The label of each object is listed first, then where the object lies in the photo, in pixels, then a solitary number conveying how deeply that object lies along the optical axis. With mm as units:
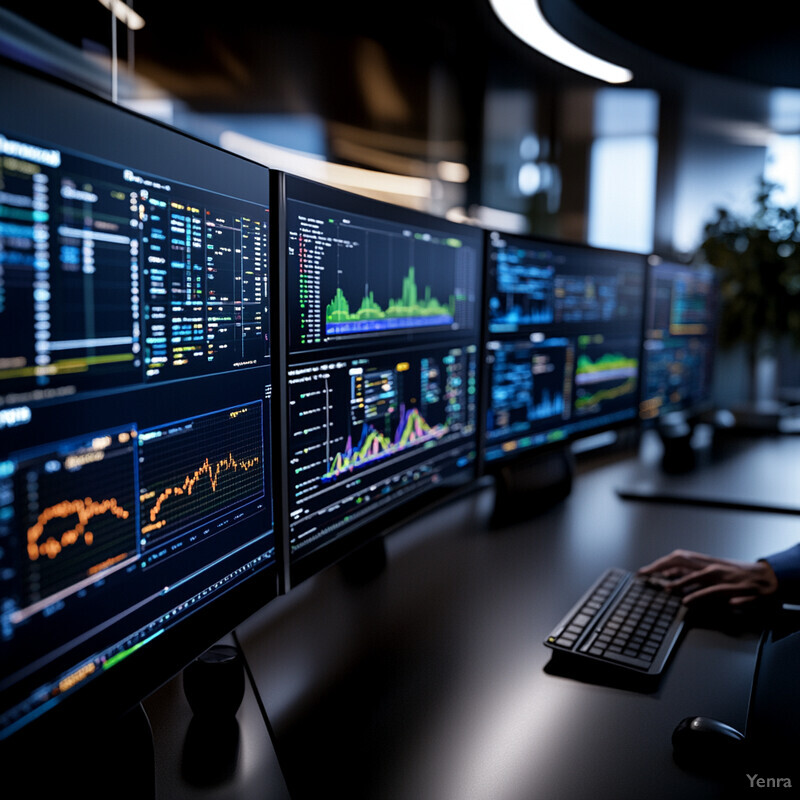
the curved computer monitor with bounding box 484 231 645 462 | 1521
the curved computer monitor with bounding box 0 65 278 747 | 500
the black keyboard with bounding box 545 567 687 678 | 946
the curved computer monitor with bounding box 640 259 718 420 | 2172
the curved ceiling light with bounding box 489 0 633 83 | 1519
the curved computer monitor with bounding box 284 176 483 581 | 911
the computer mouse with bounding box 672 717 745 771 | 741
